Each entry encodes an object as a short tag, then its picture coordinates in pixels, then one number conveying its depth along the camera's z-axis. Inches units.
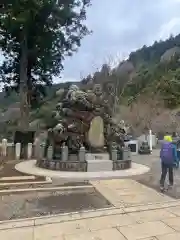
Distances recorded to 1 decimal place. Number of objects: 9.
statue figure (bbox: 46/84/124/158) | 306.9
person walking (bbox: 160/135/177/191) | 197.5
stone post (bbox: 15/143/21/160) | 418.7
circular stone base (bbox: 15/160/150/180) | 249.1
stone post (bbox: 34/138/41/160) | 432.7
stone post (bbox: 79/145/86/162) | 286.9
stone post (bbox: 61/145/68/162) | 289.0
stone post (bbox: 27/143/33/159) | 427.8
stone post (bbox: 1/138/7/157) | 417.5
